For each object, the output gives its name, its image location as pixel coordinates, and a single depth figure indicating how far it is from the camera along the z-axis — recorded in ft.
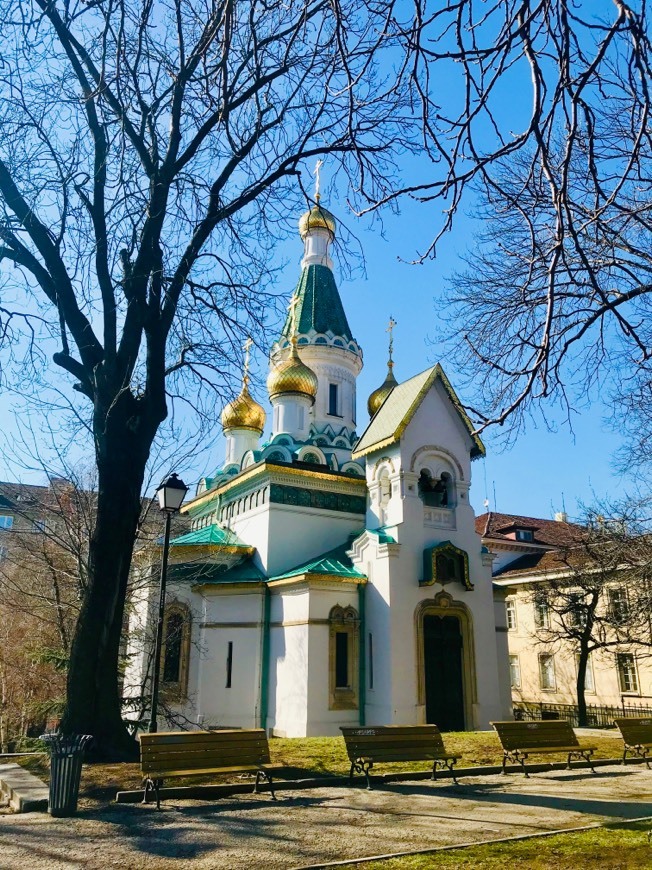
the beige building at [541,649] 86.33
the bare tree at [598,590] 45.14
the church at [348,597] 51.83
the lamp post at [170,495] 32.09
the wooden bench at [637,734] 33.17
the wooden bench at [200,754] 22.08
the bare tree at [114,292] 26.89
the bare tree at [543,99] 9.12
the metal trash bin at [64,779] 19.86
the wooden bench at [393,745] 26.07
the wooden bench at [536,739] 29.68
